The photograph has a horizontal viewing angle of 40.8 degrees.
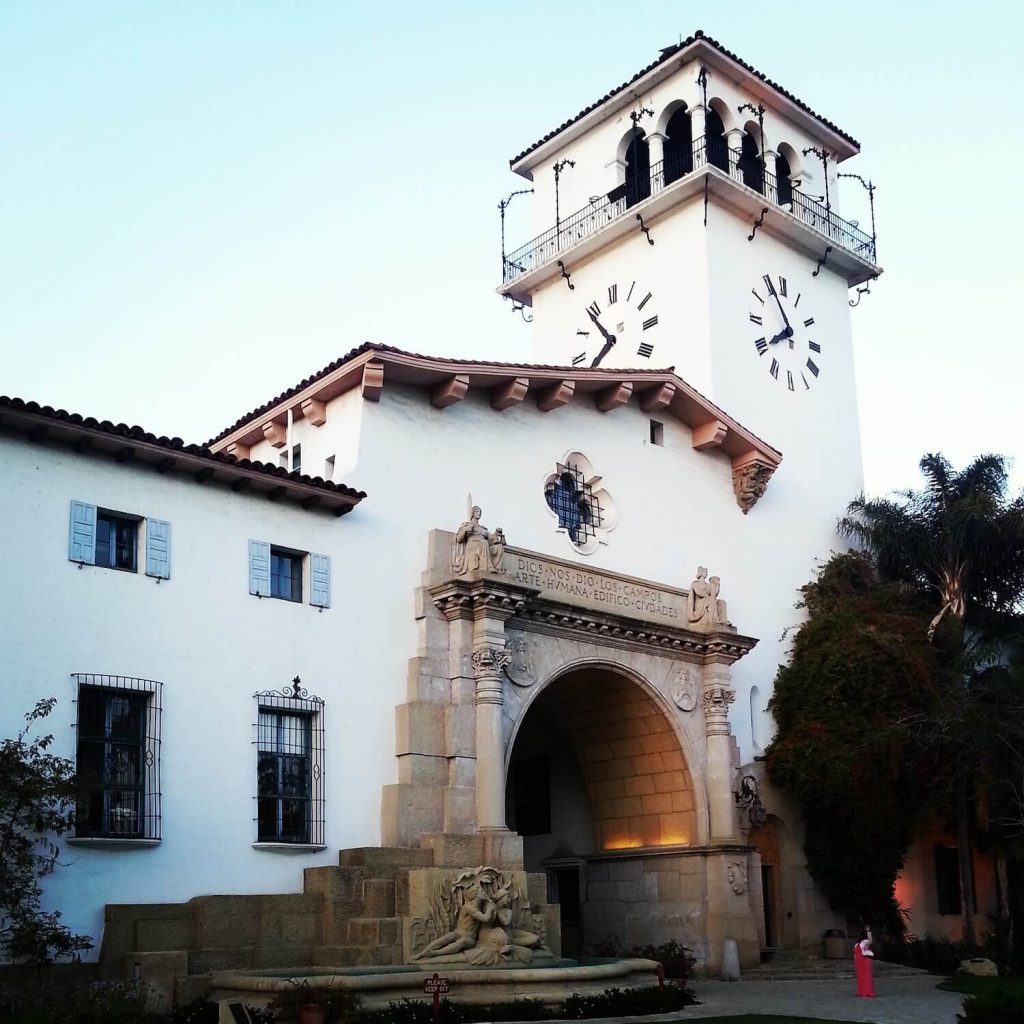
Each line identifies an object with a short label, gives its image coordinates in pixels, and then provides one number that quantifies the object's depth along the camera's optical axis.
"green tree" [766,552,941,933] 26.89
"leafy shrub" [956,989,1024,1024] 14.42
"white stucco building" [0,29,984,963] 18.53
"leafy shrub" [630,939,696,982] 22.50
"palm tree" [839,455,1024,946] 29.64
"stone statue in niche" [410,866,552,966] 19.05
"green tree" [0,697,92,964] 16.11
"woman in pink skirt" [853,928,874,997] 21.61
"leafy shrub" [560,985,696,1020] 17.53
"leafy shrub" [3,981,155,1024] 14.66
